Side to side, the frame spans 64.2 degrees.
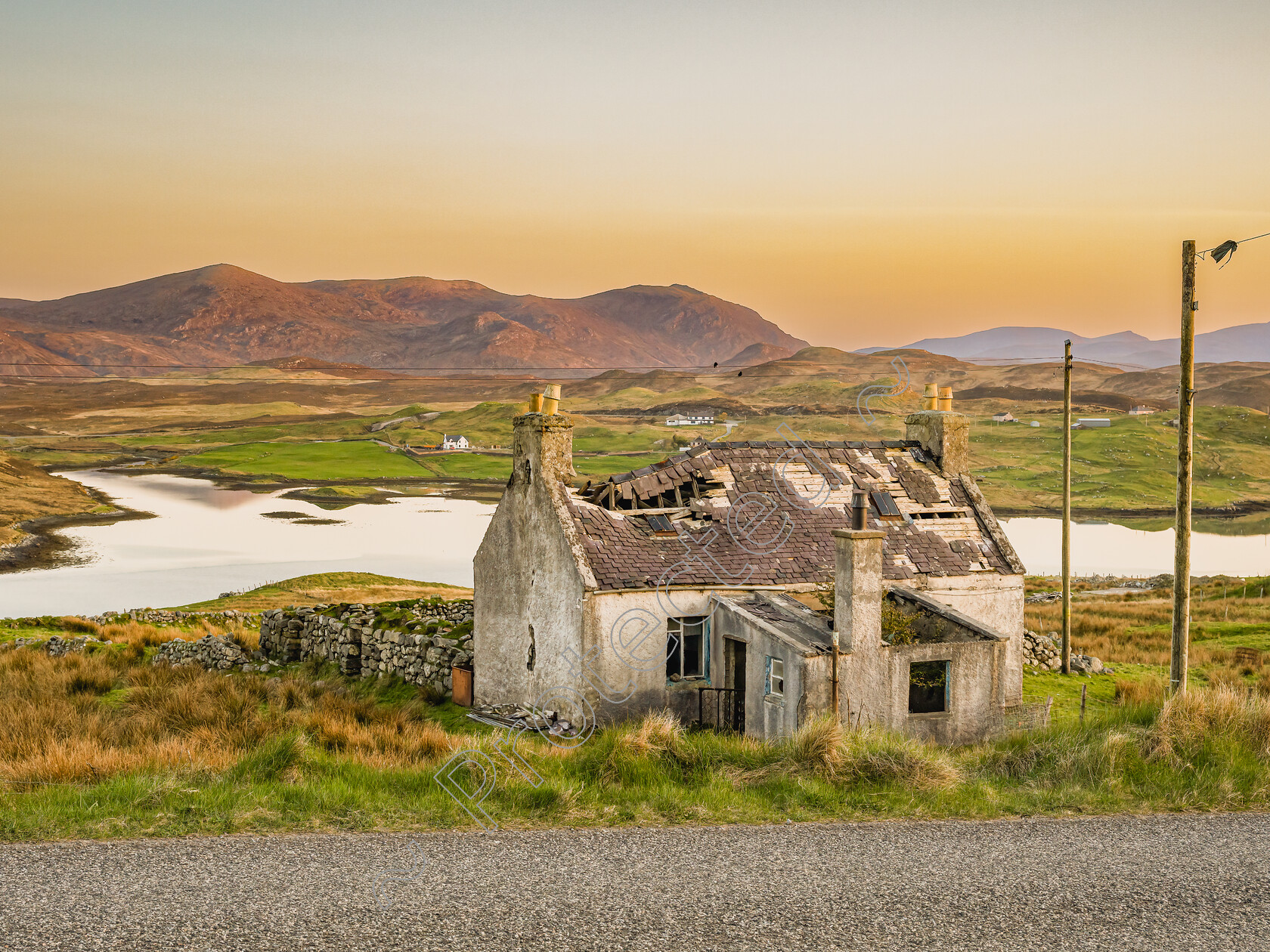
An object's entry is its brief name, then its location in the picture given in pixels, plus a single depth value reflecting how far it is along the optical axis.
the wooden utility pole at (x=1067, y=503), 26.25
